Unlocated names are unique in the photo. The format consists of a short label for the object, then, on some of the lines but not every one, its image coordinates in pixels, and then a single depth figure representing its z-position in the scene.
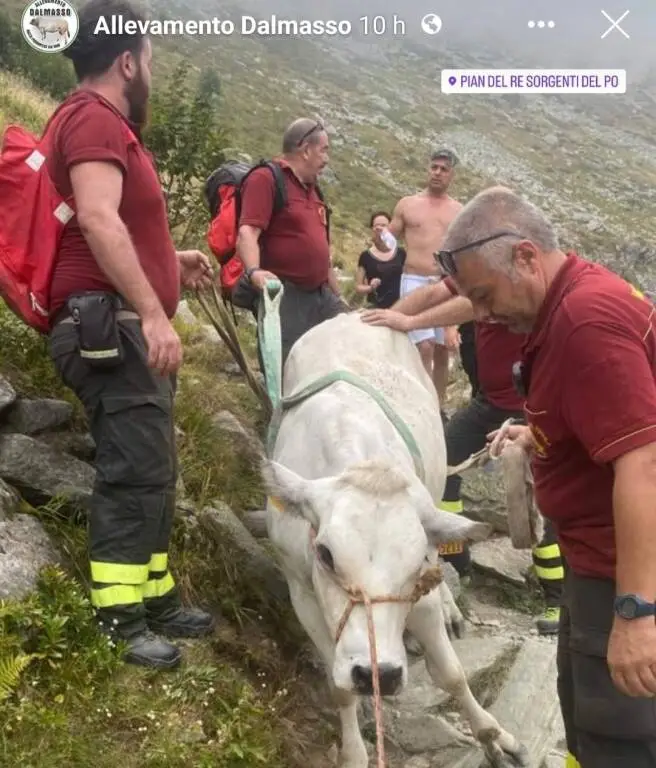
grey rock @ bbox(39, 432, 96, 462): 5.11
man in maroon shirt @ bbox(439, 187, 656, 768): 2.57
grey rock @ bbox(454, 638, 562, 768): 4.68
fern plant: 3.49
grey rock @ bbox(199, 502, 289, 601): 5.25
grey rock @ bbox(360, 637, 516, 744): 4.69
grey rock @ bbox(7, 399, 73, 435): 4.99
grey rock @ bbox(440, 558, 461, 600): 6.11
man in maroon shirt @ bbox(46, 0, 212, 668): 3.95
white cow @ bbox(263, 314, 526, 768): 3.53
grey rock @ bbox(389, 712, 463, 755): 4.63
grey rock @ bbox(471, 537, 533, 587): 6.78
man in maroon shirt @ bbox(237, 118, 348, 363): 6.52
